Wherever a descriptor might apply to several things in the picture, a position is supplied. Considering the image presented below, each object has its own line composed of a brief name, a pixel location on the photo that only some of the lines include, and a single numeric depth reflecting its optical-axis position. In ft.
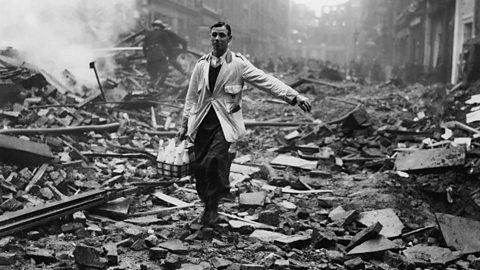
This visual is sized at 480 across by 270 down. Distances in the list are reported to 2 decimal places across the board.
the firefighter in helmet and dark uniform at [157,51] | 48.83
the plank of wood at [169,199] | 19.44
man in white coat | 15.96
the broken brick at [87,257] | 12.82
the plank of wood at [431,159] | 23.11
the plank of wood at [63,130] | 23.04
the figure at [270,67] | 99.21
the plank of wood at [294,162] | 27.37
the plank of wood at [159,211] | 17.98
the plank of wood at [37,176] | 18.82
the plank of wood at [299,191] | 22.31
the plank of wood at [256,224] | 17.07
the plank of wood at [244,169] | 25.54
